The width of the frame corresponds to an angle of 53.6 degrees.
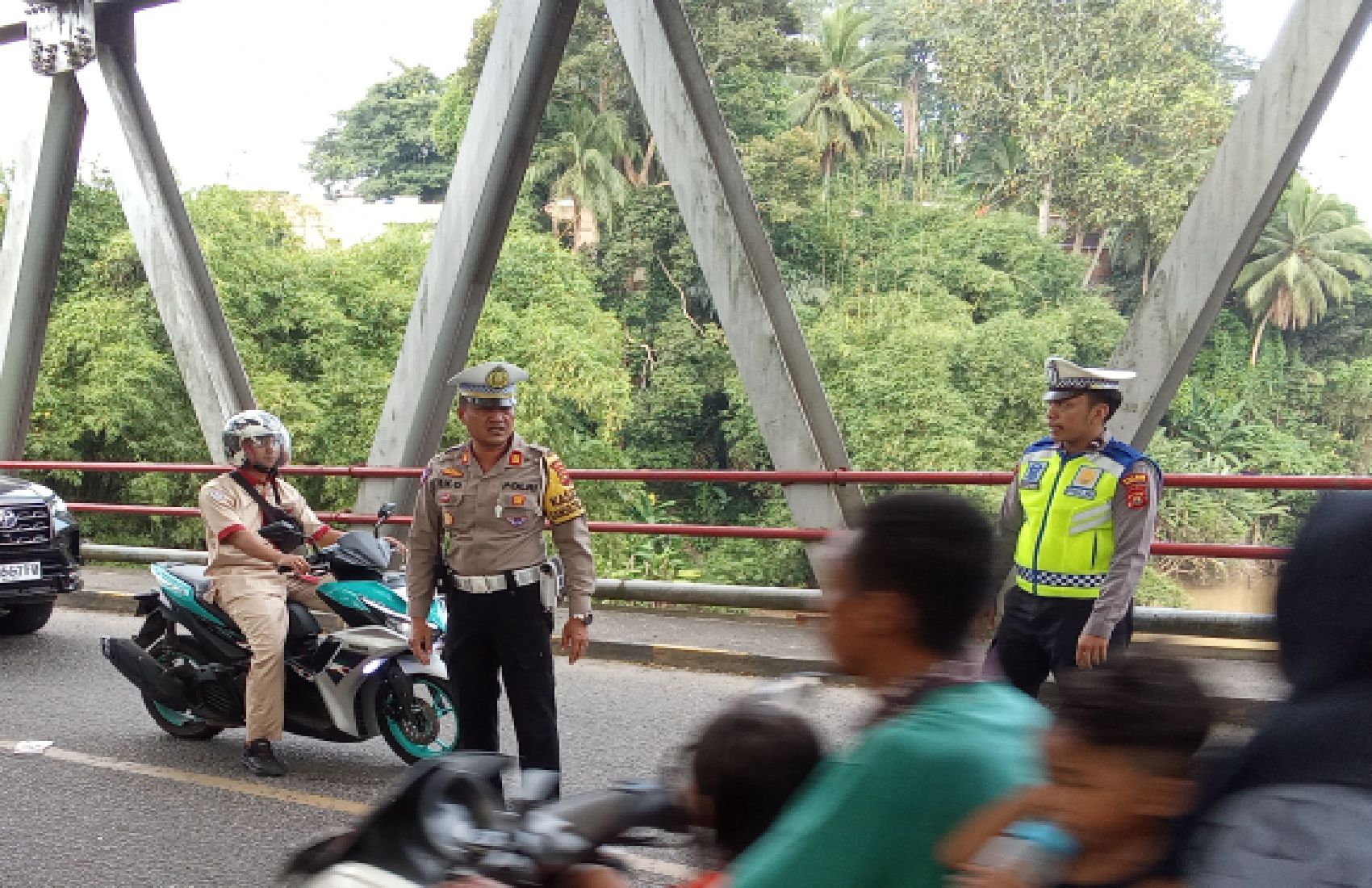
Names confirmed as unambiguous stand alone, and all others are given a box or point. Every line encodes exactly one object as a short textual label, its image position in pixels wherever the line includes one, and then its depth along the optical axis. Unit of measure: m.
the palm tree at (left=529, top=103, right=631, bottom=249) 39.91
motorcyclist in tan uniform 5.22
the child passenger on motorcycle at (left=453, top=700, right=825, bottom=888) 1.71
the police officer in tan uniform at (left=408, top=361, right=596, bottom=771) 4.07
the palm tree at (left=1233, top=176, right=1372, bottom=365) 38.41
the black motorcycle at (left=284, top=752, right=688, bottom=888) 1.88
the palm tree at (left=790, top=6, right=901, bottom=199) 43.31
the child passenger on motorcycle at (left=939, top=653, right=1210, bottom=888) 1.41
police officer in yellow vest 3.92
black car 7.93
